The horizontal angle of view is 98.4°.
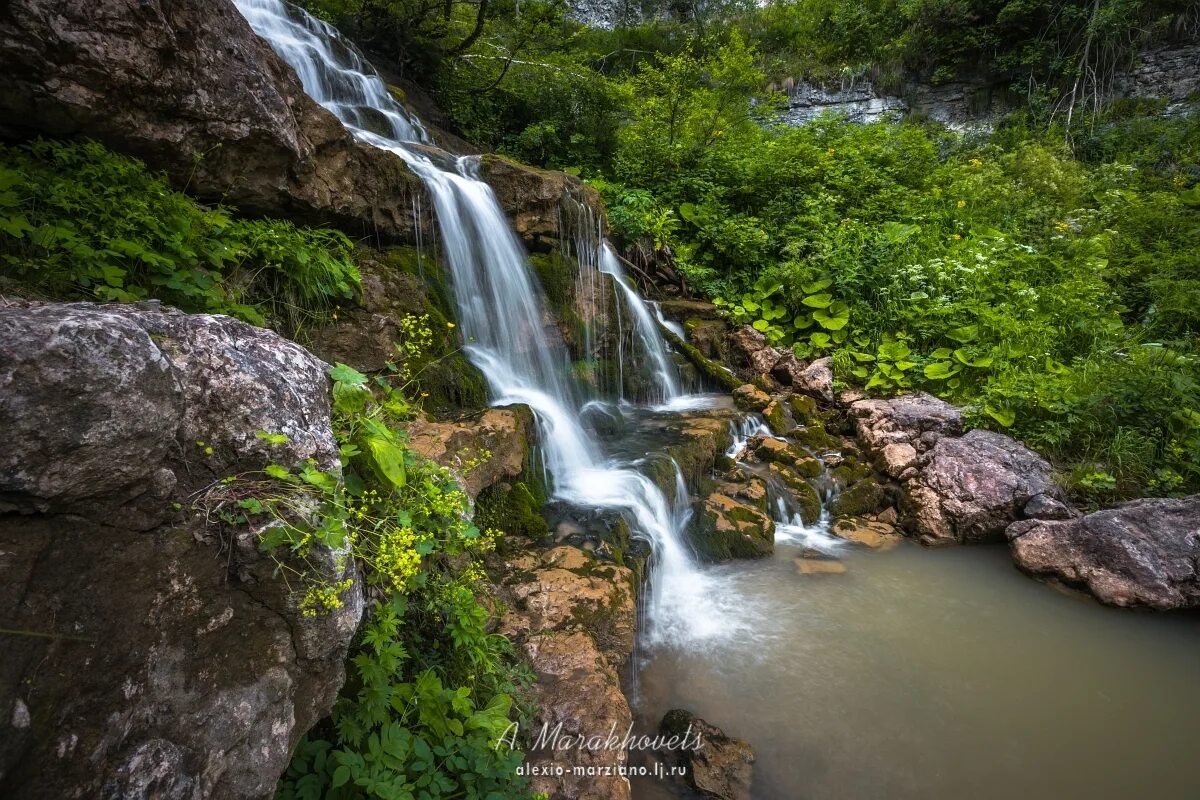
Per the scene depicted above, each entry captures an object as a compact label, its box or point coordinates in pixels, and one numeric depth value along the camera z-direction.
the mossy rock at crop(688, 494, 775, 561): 5.11
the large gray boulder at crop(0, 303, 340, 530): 1.28
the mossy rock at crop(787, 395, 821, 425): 7.29
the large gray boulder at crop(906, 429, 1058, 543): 5.59
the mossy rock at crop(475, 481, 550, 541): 3.86
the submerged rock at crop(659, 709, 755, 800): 2.91
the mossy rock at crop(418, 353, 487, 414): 4.56
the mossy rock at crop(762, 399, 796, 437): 7.07
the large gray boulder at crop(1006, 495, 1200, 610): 4.63
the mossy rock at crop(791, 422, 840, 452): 6.82
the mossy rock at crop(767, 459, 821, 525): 5.88
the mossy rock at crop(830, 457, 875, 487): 6.30
